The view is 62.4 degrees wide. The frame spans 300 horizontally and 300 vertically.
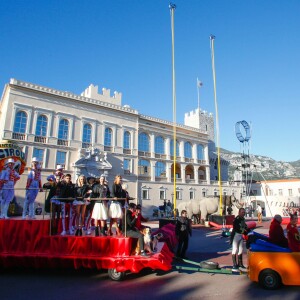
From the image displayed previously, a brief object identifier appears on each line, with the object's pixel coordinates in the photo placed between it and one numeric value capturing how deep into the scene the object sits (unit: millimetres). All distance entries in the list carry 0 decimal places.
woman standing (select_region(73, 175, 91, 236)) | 8281
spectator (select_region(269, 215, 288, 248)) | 6766
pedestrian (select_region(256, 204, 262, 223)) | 27300
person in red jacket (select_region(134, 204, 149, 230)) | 7672
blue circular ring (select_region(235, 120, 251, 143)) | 33772
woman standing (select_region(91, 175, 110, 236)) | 7668
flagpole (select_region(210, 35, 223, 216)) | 24109
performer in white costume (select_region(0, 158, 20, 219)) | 8930
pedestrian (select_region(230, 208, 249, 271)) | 7975
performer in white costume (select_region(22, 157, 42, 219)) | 8945
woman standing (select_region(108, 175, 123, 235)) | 7684
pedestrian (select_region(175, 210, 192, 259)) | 9453
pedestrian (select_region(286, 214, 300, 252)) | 6311
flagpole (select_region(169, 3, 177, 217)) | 19484
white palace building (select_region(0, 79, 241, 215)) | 28219
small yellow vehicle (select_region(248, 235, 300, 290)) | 6059
